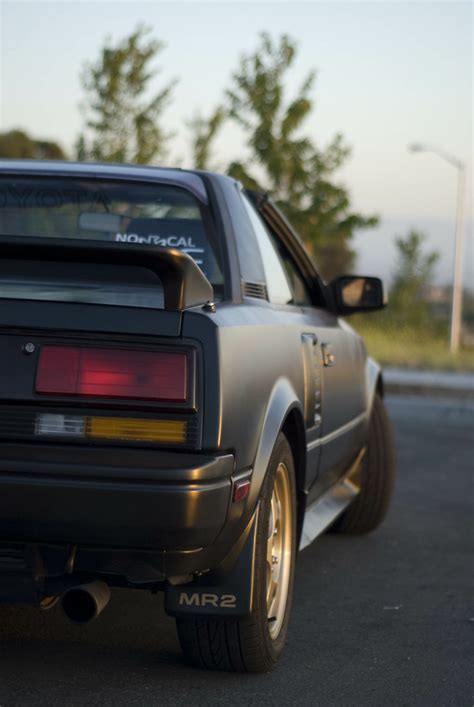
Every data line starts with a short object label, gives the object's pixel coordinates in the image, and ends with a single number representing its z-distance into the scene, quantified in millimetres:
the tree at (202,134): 26125
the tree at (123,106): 24172
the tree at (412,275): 59188
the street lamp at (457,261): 29594
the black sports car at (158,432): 3271
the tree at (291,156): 24781
